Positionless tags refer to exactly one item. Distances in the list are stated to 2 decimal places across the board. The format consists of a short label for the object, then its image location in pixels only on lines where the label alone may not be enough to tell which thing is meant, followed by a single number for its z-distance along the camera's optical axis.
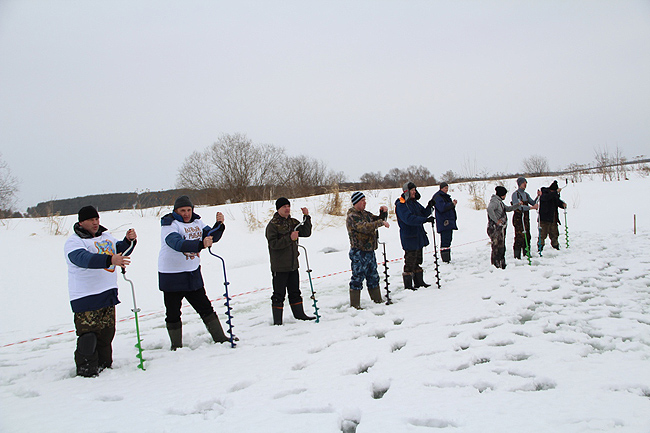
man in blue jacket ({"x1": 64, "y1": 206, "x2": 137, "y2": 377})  3.97
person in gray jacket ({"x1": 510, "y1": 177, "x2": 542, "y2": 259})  8.71
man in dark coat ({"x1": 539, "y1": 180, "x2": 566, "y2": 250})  9.24
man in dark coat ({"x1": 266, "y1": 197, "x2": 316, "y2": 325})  5.62
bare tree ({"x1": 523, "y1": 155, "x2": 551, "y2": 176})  38.00
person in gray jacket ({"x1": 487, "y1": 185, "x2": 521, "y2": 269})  7.98
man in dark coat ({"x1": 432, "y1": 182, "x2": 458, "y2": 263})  8.94
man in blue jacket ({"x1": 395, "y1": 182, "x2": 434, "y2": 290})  6.85
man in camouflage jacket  6.10
